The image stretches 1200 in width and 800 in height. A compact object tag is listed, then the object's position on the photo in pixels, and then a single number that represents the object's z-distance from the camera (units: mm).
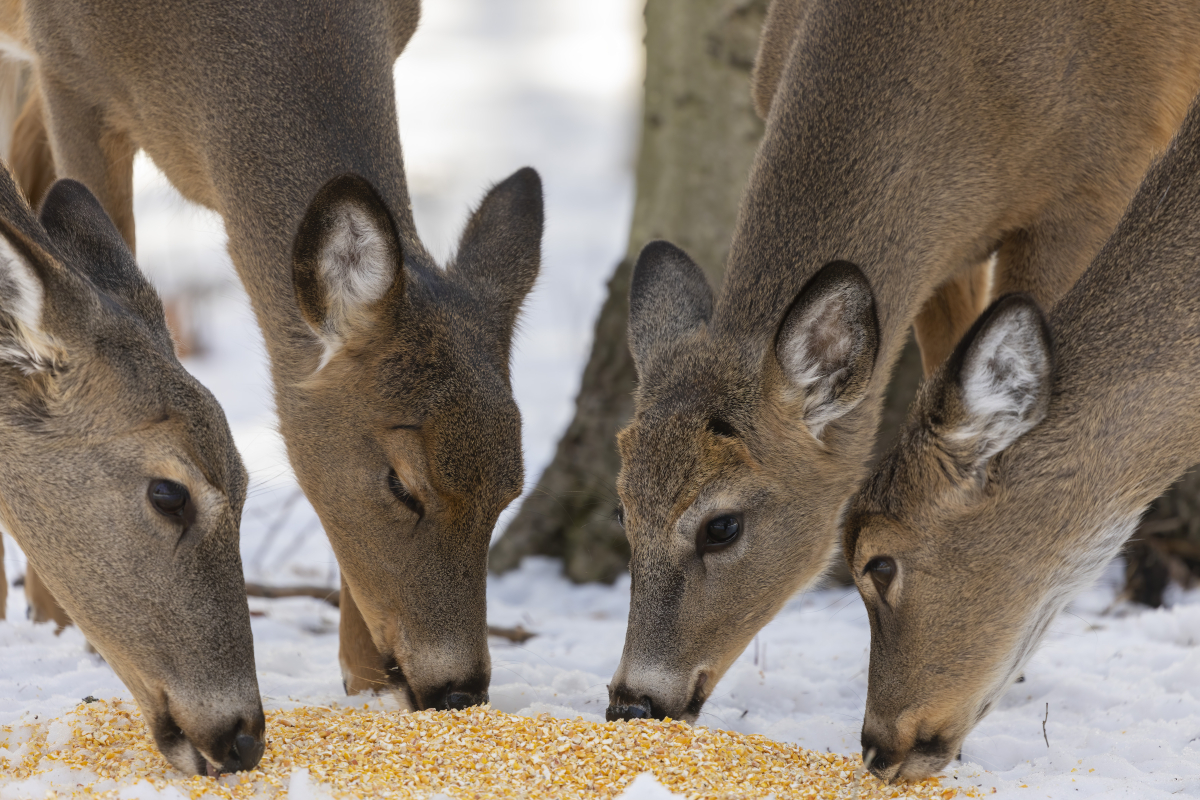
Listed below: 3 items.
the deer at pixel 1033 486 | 9477
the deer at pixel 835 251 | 10766
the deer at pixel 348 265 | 10523
